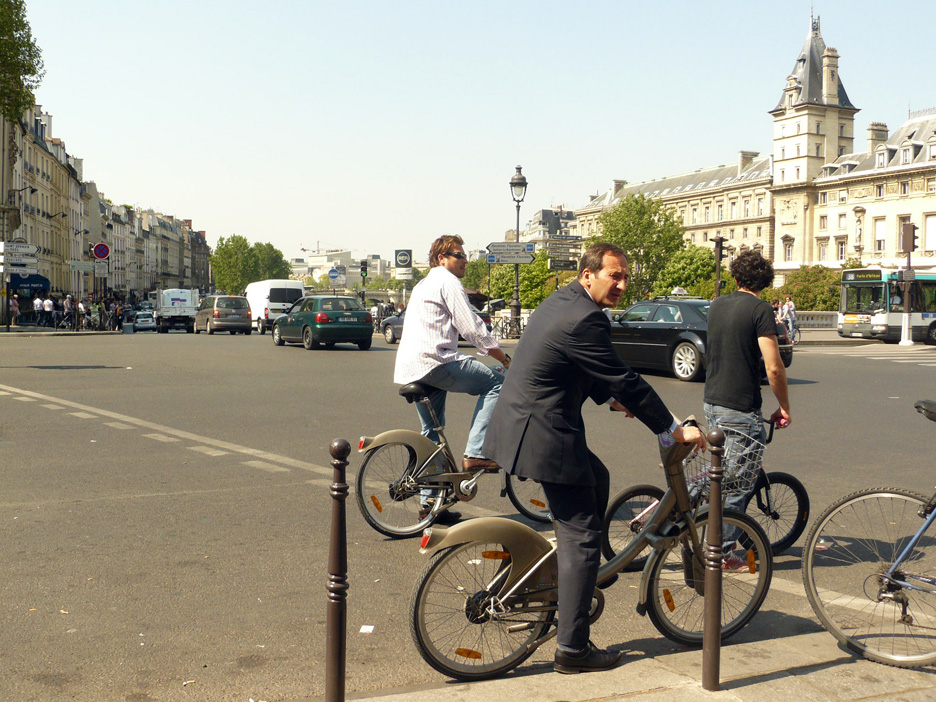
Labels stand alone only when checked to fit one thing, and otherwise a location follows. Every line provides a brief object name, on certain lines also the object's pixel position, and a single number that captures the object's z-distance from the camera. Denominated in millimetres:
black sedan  17656
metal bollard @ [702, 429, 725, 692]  3492
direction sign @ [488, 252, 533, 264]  29672
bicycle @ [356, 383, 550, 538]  5848
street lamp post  32719
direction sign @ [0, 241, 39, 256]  33631
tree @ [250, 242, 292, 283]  192250
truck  48938
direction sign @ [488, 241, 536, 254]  29969
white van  44250
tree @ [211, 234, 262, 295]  184125
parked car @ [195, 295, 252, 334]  39281
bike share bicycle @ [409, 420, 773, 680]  3662
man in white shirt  6020
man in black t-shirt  5145
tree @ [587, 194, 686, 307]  98750
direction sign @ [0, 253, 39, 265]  33750
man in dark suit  3561
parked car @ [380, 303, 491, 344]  32469
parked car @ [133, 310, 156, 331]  53000
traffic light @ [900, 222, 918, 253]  33656
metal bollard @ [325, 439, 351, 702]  3092
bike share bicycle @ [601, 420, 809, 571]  4453
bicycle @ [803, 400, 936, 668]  3898
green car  25875
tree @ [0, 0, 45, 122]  32219
